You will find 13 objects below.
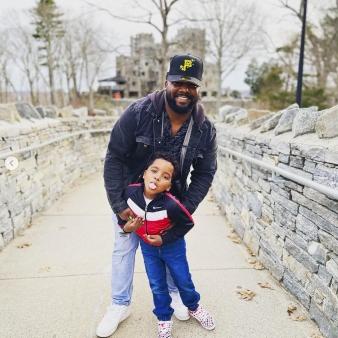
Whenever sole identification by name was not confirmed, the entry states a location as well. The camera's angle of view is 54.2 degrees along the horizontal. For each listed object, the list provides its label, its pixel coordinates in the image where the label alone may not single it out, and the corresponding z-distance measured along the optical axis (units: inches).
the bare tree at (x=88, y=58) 1173.7
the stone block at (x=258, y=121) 153.5
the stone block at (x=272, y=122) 132.4
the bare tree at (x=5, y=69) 1170.9
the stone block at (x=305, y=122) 103.8
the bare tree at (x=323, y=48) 770.8
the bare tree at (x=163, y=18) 566.9
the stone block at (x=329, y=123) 89.9
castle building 1731.1
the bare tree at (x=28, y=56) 1180.0
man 73.4
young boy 75.6
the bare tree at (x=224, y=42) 926.9
